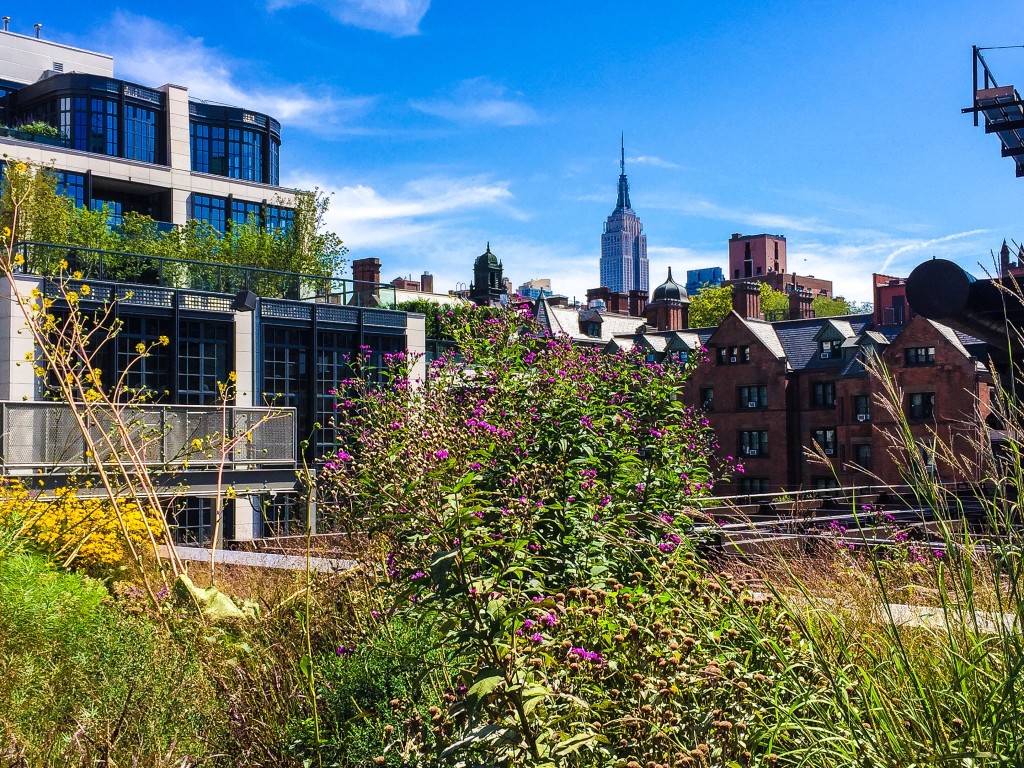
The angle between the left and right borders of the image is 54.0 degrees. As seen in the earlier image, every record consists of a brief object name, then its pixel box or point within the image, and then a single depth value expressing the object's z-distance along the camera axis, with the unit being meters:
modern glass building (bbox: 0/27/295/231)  51.62
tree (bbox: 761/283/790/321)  98.25
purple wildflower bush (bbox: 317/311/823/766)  3.60
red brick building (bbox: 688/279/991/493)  46.06
